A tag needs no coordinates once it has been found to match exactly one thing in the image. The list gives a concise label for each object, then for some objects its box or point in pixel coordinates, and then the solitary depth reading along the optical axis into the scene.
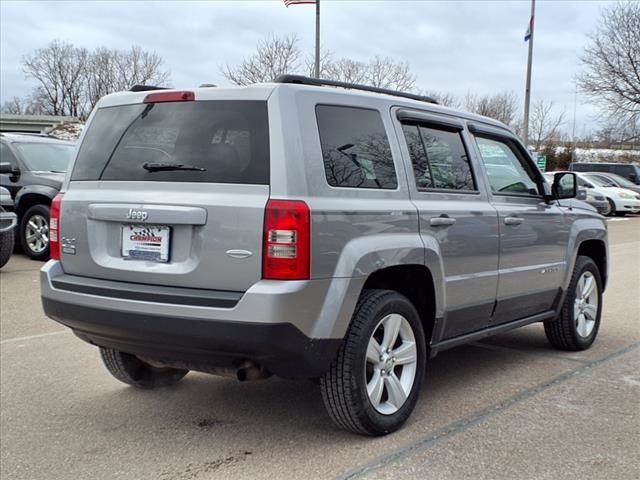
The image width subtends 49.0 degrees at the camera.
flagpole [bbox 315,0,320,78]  16.69
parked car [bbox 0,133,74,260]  10.34
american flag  16.77
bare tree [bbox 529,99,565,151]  55.46
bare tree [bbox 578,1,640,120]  35.19
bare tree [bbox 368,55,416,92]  30.29
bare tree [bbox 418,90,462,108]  39.42
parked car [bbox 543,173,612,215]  22.44
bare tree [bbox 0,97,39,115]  62.20
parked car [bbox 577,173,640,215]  24.02
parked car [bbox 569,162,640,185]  29.17
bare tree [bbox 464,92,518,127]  48.34
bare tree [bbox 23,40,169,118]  54.25
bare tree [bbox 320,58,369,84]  28.80
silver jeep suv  3.29
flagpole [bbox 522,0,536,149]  24.88
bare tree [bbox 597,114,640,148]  36.53
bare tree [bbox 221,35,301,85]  27.75
